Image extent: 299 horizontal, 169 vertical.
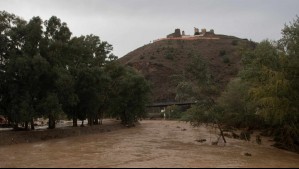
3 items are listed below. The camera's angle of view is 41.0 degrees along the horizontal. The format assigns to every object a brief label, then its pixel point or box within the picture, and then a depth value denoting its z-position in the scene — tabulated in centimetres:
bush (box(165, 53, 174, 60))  13500
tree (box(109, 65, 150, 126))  6069
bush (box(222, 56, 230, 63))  13062
